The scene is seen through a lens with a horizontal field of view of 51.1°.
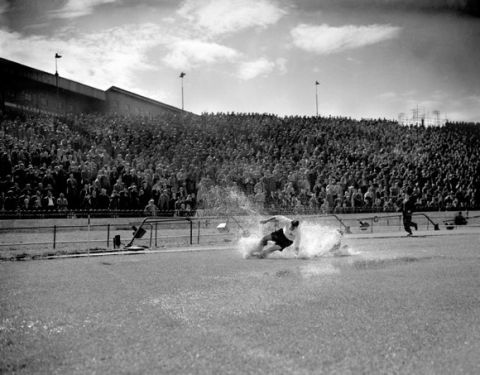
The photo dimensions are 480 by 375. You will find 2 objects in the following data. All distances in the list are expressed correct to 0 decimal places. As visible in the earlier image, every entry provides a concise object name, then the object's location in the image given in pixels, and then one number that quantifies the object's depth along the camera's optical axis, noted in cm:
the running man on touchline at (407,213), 2409
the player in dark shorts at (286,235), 1459
